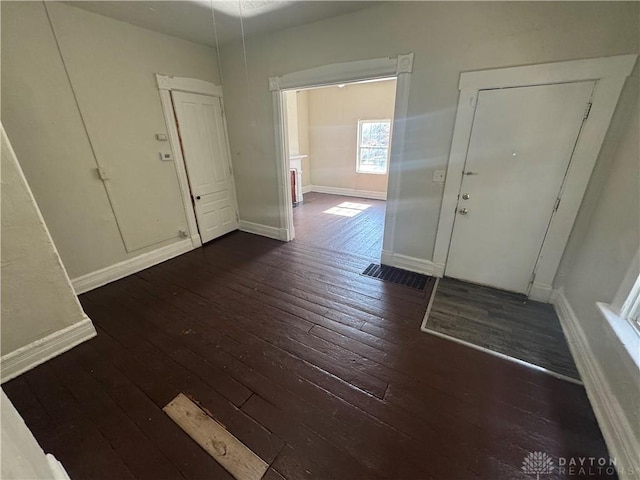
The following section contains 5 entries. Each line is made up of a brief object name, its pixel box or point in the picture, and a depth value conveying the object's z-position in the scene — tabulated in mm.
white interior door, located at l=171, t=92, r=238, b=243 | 3395
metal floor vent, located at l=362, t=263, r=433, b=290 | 2866
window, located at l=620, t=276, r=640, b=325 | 1479
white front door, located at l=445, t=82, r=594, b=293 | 2102
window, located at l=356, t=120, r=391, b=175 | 6551
